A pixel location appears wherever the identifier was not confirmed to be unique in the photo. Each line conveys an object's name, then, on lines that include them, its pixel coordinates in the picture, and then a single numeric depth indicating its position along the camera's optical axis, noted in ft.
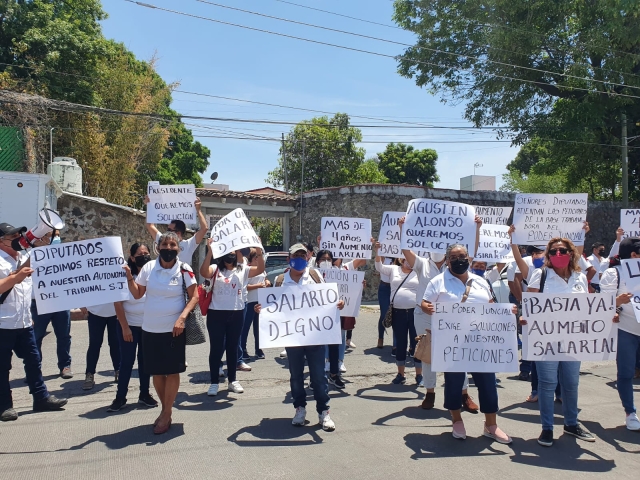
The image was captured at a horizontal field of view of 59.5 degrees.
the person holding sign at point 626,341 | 17.90
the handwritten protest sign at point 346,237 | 28.89
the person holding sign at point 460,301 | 16.84
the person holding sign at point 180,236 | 24.12
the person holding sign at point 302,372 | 18.01
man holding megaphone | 18.16
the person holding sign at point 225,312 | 21.83
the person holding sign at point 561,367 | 16.75
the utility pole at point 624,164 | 70.59
